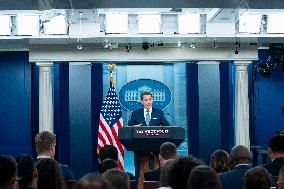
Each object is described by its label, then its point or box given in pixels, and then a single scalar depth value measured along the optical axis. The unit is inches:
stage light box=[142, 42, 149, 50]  440.1
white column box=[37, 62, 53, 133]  446.6
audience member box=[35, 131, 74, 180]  200.5
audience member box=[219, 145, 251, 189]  173.6
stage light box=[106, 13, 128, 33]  375.6
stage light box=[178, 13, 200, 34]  383.9
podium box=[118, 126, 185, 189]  275.3
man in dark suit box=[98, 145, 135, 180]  229.5
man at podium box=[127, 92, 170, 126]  330.3
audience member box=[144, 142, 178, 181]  211.5
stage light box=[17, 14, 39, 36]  384.5
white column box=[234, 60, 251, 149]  446.0
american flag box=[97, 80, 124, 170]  411.2
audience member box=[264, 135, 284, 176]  202.4
